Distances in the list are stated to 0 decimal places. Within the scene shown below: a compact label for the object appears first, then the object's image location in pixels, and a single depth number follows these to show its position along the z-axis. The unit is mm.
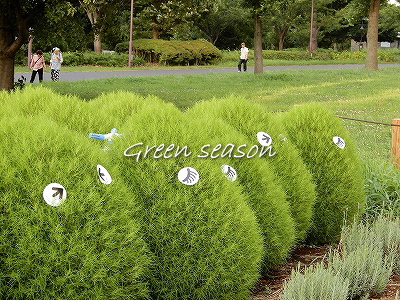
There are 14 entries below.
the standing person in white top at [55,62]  20673
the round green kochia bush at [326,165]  4344
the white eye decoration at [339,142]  4340
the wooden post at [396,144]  6172
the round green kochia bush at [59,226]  2348
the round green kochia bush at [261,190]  3441
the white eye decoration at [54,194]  2389
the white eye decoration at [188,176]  2906
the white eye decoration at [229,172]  3149
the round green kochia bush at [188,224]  2863
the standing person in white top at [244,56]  28055
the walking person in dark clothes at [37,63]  19672
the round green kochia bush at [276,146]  3895
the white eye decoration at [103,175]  2545
